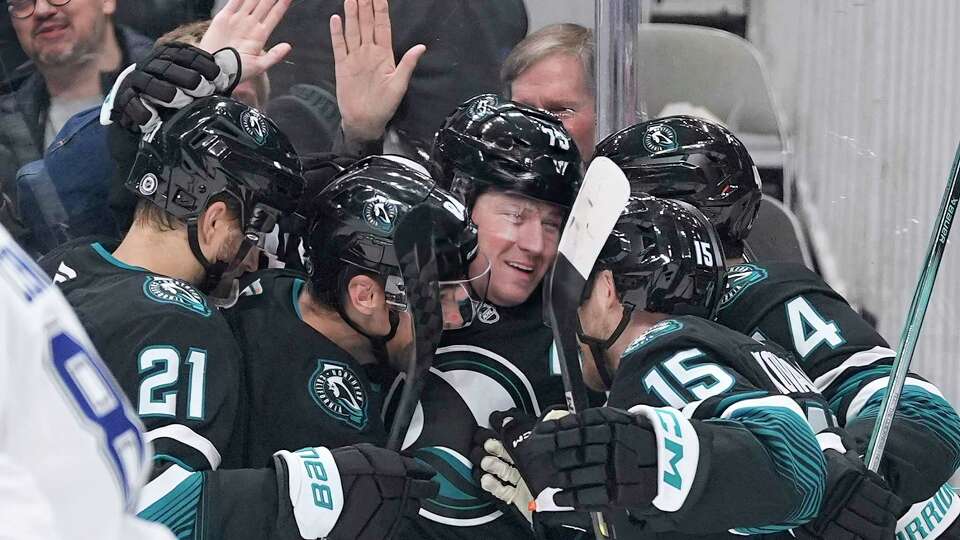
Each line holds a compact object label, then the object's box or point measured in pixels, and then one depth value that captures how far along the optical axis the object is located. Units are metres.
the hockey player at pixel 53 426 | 8.51
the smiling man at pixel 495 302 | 11.36
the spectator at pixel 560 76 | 12.06
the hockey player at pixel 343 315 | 11.34
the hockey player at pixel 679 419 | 10.95
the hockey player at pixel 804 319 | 11.31
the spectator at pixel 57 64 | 11.92
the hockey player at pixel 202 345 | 11.08
